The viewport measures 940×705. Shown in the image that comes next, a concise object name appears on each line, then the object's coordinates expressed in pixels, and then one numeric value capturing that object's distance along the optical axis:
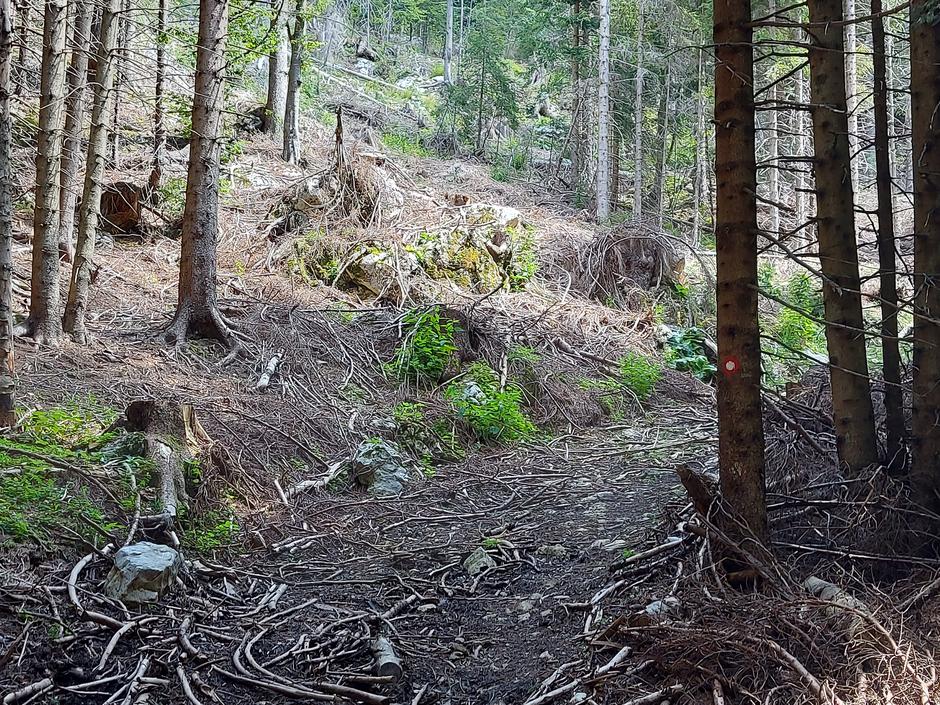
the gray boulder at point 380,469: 6.93
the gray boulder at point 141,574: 4.27
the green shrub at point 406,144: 24.56
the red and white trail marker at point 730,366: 3.98
